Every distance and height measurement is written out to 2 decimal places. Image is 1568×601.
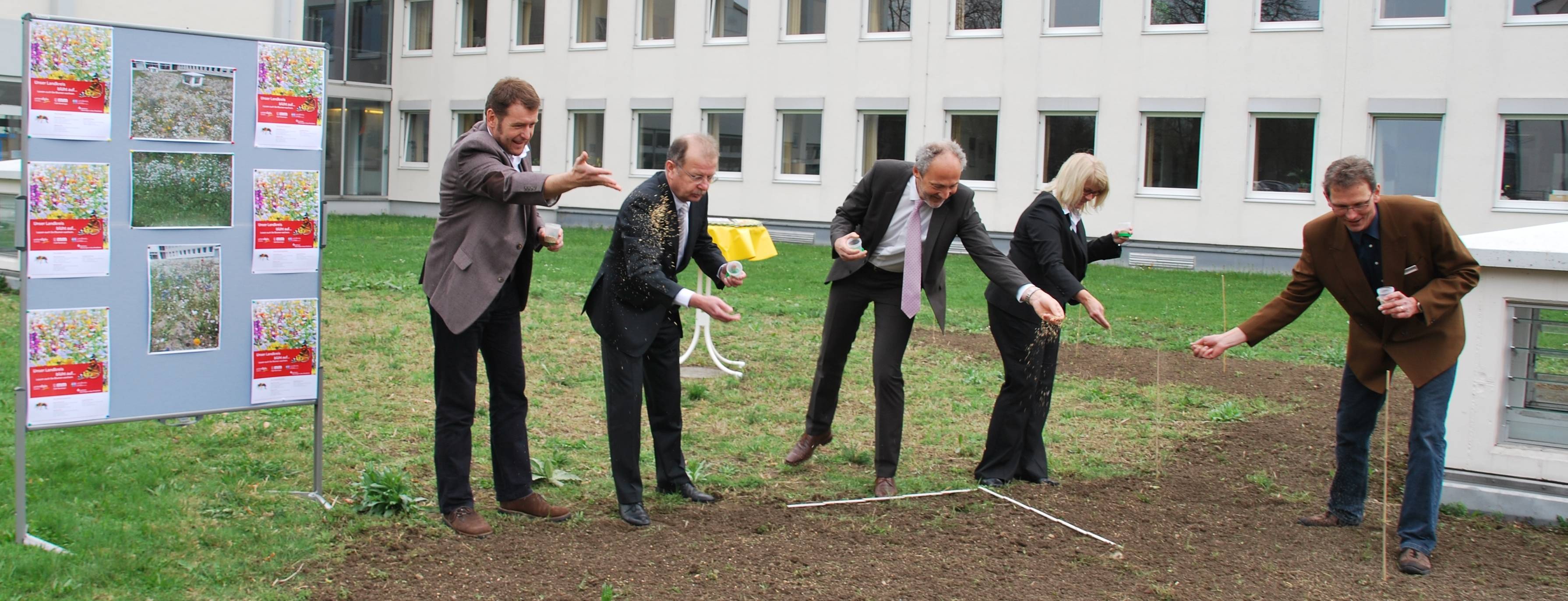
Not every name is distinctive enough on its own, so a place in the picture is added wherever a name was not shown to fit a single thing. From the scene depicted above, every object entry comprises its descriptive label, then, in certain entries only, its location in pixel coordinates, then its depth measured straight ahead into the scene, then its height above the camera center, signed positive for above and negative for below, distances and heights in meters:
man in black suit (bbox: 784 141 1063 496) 5.92 -0.13
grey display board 4.71 -0.31
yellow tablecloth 8.66 -0.11
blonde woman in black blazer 6.09 -0.41
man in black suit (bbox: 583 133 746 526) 5.12 -0.28
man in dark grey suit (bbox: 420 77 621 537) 4.75 -0.24
